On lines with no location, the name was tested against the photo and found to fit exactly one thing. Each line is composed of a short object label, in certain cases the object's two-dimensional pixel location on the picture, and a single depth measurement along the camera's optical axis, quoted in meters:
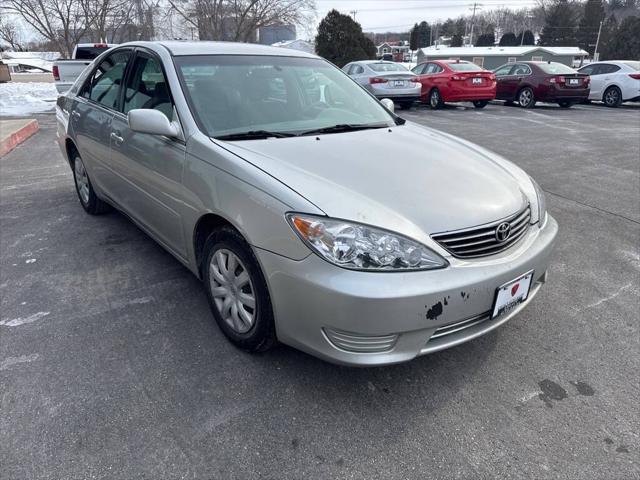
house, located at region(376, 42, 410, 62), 82.07
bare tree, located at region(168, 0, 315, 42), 31.89
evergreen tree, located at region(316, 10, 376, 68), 27.17
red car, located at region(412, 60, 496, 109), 13.90
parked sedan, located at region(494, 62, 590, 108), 14.21
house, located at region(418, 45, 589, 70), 47.09
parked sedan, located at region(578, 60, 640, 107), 14.59
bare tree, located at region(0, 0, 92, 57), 26.81
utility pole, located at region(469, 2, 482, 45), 89.03
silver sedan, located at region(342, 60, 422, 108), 13.36
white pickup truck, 11.48
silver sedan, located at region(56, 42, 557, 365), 1.99
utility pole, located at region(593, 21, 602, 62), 56.84
